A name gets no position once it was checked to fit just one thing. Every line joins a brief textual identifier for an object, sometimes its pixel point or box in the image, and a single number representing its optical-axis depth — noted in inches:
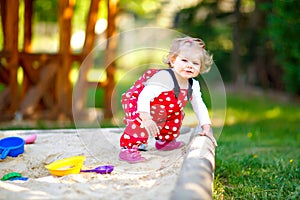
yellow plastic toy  117.9
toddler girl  128.9
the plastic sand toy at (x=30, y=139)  154.8
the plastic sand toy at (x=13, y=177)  118.1
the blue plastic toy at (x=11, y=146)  137.1
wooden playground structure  254.4
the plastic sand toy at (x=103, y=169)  118.8
